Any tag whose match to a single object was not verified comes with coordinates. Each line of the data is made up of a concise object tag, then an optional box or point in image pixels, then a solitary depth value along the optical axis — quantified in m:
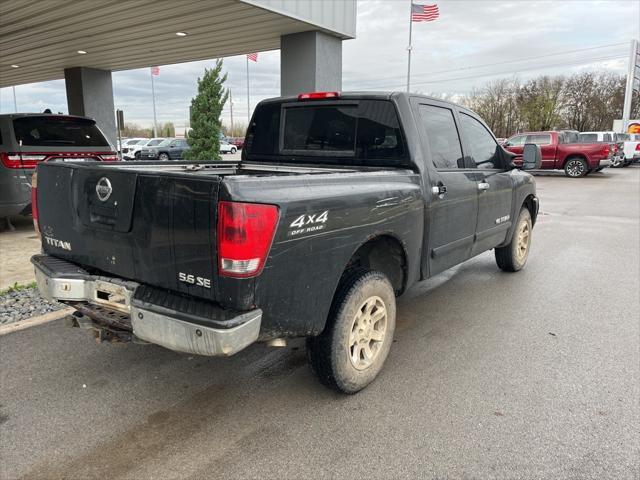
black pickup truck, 2.37
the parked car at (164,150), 32.34
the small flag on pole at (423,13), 22.89
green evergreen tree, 12.01
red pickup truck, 20.67
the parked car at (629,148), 28.09
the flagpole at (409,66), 27.82
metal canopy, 8.53
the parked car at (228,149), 47.56
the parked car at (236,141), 61.67
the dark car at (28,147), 7.26
